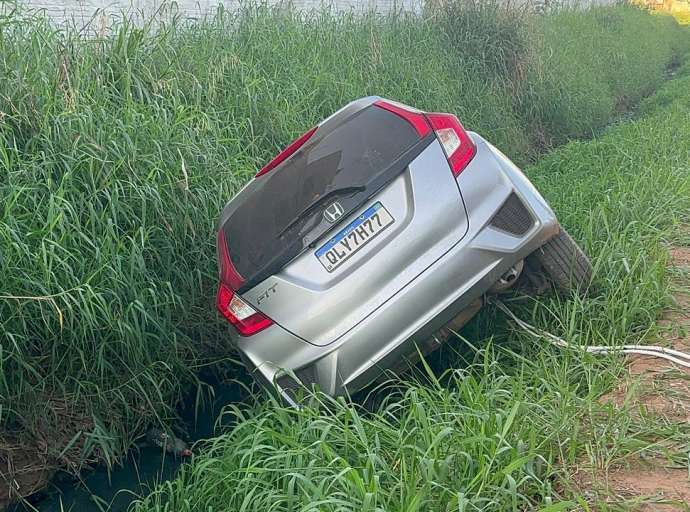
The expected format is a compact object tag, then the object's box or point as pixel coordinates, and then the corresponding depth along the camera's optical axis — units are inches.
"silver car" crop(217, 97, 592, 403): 116.4
